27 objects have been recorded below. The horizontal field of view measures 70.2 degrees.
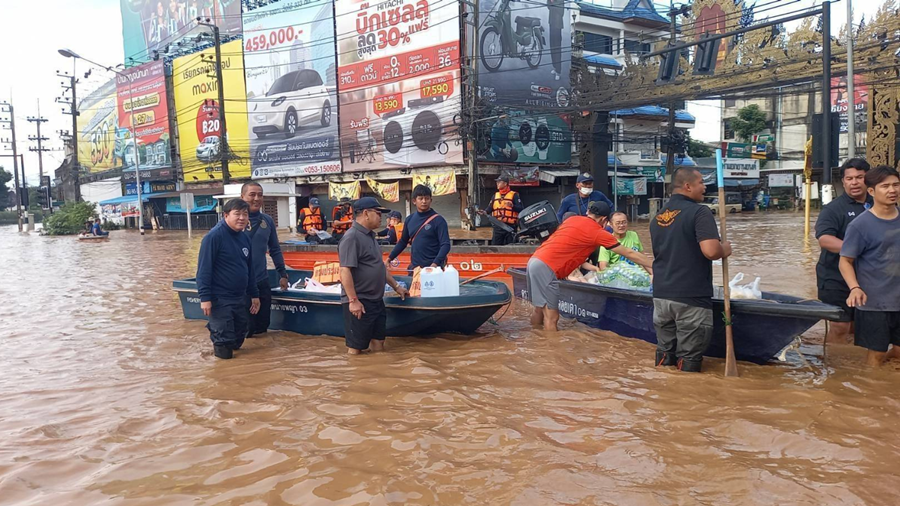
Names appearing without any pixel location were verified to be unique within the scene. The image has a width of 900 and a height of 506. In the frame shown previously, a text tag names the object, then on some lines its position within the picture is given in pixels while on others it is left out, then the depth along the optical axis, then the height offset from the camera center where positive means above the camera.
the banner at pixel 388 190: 28.56 +0.94
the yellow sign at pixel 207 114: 36.81 +6.19
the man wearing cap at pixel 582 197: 8.60 +0.11
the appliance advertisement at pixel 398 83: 26.48 +5.68
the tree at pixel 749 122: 44.22 +5.40
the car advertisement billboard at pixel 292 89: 31.91 +6.60
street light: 28.77 +7.65
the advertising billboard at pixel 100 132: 48.12 +6.96
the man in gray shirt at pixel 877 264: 4.78 -0.52
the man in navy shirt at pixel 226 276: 6.16 -0.58
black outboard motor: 9.41 -0.21
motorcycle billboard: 26.91 +6.83
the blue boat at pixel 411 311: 6.59 -1.08
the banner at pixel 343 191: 30.00 +1.05
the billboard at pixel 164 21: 40.66 +14.18
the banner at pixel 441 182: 26.12 +1.13
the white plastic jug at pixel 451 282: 6.85 -0.77
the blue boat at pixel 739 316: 4.94 -1.03
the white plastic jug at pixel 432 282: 6.81 -0.76
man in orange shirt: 6.58 -0.52
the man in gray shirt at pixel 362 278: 5.97 -0.63
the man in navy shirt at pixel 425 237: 7.73 -0.33
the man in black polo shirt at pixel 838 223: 5.47 -0.23
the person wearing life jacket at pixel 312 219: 14.11 -0.12
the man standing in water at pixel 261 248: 7.05 -0.37
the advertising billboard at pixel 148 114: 42.06 +7.12
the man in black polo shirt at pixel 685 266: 4.86 -0.50
